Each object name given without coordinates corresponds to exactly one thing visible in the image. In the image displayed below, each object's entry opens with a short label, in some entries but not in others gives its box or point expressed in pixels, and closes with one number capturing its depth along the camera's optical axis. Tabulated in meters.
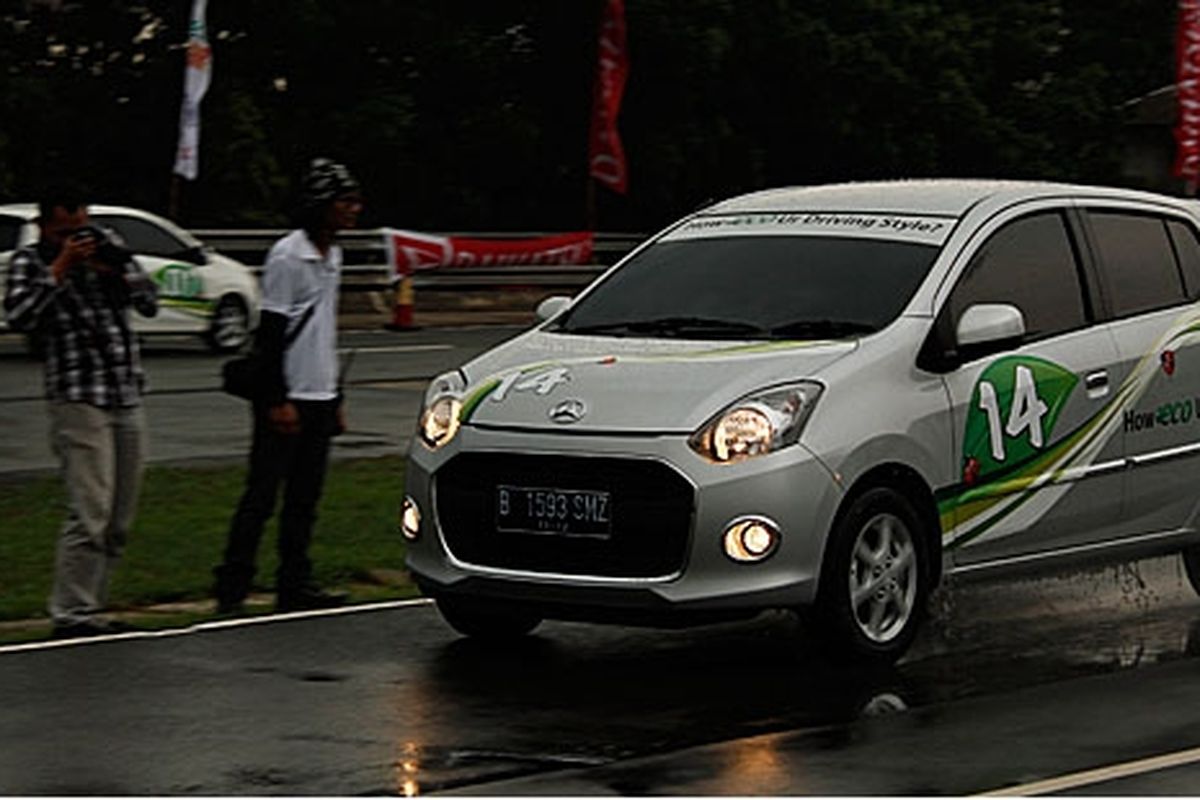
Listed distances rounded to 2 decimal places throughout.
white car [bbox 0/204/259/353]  27.61
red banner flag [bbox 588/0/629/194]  37.78
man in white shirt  11.78
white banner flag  32.84
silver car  9.88
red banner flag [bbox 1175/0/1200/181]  38.62
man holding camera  11.07
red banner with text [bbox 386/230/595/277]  35.16
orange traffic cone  32.69
